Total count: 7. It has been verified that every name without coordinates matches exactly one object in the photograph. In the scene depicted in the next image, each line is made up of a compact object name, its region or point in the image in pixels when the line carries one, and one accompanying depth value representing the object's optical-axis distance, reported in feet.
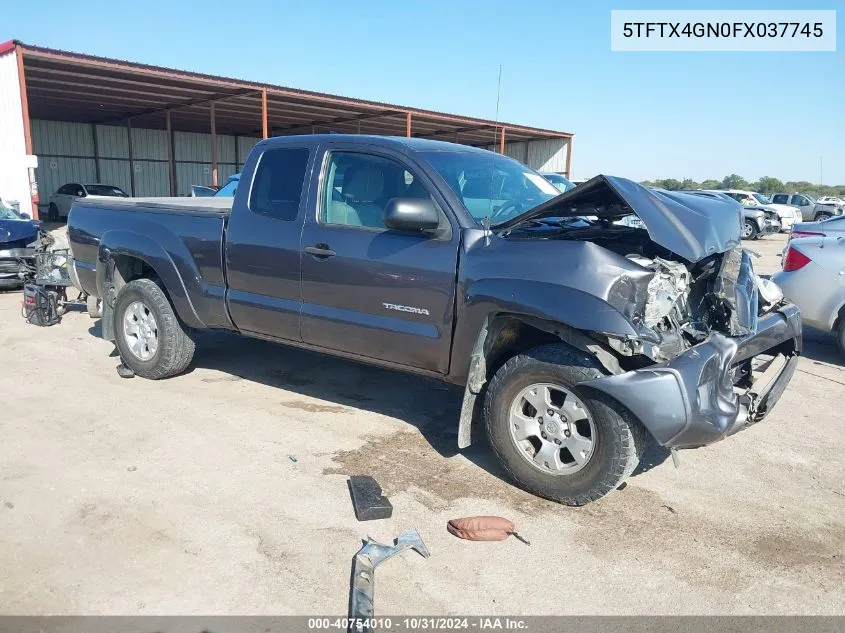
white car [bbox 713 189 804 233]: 84.07
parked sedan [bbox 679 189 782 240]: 73.10
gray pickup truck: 11.31
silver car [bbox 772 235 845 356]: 21.77
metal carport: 59.41
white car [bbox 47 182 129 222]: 80.64
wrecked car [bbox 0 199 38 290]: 32.12
